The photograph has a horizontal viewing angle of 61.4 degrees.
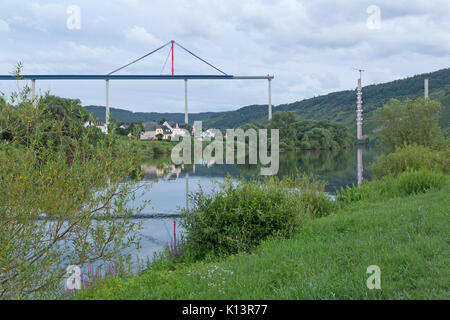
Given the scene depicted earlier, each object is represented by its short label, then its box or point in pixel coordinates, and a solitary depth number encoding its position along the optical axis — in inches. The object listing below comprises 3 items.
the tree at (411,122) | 847.7
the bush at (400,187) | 420.2
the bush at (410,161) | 560.1
